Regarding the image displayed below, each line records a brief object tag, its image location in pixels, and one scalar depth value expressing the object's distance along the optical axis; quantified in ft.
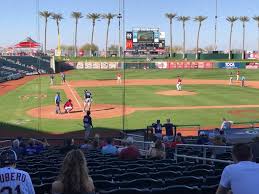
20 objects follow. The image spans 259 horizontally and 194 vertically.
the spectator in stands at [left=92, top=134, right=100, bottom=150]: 34.10
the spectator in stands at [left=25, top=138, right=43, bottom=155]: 33.11
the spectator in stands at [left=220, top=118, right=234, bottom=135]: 47.60
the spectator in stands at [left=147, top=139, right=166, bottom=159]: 26.68
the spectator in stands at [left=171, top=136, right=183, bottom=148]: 32.73
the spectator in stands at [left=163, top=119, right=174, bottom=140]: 46.02
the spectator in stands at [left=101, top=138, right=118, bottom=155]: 29.34
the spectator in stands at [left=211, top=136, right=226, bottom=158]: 28.71
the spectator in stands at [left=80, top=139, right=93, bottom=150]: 34.56
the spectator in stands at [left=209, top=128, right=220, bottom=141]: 43.03
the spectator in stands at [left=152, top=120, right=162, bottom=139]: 44.86
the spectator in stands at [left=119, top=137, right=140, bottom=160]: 25.90
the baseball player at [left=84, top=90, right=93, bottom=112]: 71.53
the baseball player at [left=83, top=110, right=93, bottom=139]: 50.67
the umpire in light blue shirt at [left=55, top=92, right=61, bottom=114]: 68.84
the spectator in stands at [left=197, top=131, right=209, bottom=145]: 34.55
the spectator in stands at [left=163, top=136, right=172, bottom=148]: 33.24
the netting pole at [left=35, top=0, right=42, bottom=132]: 60.59
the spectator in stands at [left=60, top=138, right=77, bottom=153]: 27.03
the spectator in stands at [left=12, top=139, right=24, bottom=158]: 31.50
